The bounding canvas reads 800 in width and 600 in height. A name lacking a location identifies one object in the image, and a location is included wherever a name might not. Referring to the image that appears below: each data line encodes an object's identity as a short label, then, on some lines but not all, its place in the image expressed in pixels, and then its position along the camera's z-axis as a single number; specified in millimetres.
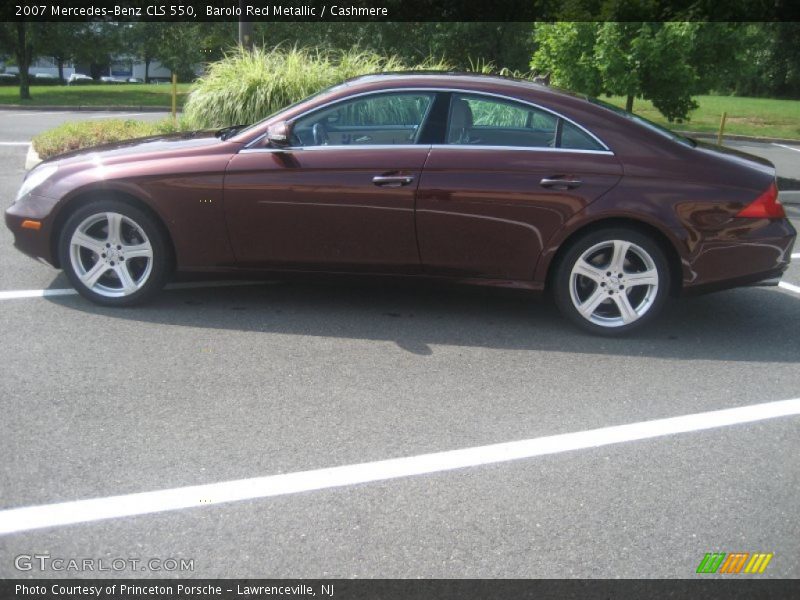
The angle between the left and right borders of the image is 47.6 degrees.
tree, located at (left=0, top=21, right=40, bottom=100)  27547
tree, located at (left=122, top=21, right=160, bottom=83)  51106
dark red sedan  5641
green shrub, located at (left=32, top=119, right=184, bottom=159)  11898
